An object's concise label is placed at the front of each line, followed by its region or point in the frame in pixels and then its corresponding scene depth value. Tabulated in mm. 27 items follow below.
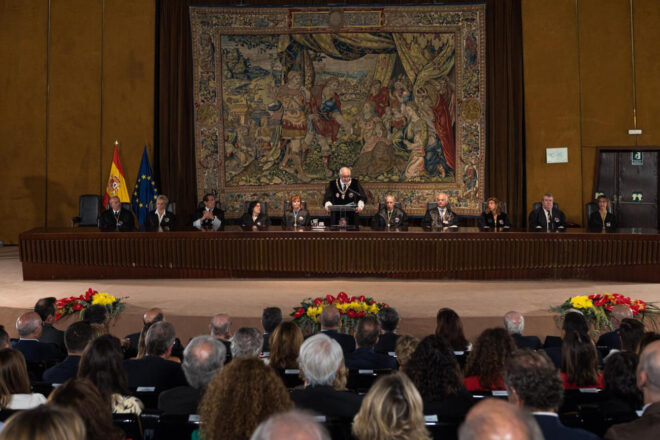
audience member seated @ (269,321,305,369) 3357
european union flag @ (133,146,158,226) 10141
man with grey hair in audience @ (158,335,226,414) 2566
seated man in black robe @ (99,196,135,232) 8336
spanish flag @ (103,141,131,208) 10133
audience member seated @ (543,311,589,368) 3637
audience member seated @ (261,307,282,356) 4203
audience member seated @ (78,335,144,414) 2614
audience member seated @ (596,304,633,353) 4078
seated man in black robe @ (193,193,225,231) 8109
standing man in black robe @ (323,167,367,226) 8969
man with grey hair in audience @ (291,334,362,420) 2480
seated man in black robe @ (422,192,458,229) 8461
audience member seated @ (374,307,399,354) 4004
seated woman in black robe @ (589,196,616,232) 8750
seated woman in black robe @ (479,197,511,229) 8672
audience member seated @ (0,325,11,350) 3318
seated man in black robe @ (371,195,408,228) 8539
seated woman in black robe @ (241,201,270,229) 8703
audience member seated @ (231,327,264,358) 3129
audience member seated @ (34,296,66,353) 4359
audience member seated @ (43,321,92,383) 3139
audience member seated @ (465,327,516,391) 3018
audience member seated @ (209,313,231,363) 3908
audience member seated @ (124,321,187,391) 3070
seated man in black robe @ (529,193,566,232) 8531
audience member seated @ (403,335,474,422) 2516
